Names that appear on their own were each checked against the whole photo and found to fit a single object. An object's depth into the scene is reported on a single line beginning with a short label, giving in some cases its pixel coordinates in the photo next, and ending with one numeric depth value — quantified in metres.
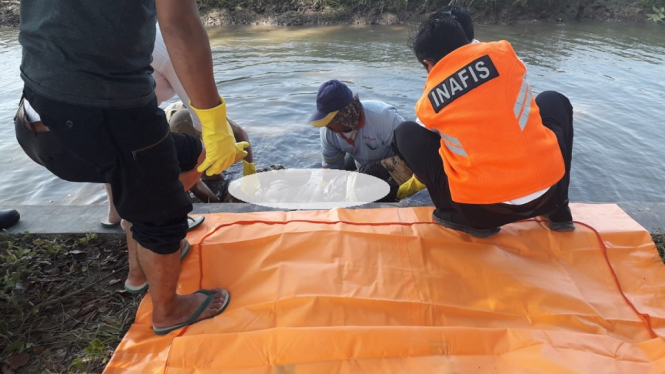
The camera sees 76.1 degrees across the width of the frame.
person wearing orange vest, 1.74
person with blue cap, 3.02
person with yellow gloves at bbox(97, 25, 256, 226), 2.33
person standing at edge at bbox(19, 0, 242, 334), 1.22
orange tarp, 1.54
